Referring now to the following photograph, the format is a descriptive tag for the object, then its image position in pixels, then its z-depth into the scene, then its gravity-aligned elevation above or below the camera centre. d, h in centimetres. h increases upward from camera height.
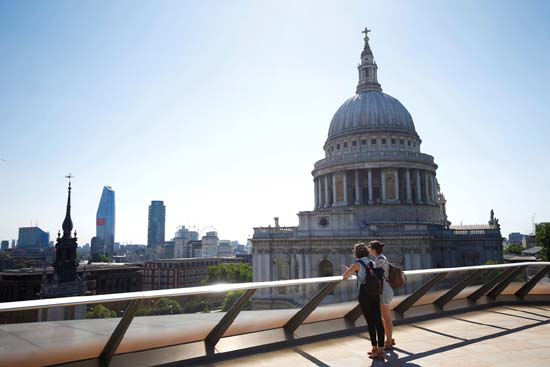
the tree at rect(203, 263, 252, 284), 8450 -539
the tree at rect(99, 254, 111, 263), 17762 -422
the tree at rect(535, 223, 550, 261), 6180 +85
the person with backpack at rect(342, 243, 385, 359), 717 -80
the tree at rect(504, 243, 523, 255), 12938 -157
